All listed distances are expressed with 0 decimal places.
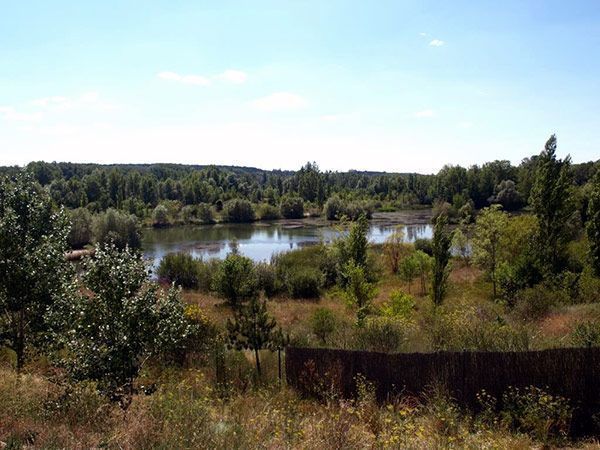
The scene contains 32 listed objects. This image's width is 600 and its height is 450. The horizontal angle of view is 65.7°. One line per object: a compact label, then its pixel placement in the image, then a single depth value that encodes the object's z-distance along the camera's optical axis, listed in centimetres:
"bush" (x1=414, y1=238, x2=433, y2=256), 4233
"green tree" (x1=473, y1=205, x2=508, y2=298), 2816
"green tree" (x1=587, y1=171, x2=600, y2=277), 2502
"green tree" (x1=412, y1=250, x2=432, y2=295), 3193
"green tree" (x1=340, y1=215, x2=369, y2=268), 2344
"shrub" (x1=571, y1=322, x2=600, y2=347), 1151
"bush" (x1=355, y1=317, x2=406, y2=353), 1335
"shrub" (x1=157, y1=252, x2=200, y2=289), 3500
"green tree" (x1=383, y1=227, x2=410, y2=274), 3997
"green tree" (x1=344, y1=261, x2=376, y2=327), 2016
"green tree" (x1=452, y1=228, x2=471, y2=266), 3693
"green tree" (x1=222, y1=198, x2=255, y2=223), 8669
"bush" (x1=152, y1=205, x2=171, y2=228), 7862
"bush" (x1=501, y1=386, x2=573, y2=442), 782
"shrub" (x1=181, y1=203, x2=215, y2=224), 8362
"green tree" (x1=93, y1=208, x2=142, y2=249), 5025
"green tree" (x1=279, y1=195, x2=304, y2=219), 9381
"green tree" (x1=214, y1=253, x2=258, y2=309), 2328
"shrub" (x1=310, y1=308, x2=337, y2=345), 1688
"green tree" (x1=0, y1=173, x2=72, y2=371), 898
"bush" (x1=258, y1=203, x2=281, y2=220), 9088
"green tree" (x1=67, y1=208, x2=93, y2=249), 5338
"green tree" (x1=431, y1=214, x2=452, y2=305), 2144
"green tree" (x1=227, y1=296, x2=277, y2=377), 1501
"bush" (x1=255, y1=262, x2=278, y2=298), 3381
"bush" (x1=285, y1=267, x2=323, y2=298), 3297
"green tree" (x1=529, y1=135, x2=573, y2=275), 2639
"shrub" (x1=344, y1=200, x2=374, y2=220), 8475
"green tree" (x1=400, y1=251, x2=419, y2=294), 3180
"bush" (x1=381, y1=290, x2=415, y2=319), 1736
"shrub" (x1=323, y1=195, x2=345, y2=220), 8577
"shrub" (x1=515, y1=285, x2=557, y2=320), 1930
